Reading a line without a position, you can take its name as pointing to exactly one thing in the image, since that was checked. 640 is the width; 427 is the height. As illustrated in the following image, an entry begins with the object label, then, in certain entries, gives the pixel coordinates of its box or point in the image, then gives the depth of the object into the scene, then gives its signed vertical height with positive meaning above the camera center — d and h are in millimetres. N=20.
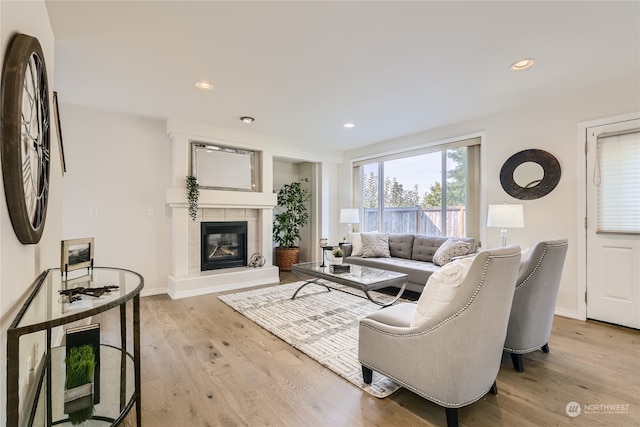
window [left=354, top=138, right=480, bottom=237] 4117 +361
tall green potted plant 5793 -203
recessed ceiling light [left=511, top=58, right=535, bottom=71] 2471 +1286
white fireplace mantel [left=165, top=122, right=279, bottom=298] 4062 -17
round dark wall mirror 3316 +445
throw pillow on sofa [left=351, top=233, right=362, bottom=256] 4676 -521
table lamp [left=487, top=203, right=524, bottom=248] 3219 -49
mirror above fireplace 4391 +741
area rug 2154 -1131
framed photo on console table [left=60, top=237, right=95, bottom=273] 1744 -247
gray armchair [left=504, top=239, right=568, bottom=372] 2045 -611
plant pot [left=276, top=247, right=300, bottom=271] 5762 -876
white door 2838 -122
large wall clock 1022 +322
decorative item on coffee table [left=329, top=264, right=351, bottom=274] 3492 -686
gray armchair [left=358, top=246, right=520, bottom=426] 1423 -680
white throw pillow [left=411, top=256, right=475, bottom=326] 1483 -406
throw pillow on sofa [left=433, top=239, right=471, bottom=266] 3758 -504
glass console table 900 -602
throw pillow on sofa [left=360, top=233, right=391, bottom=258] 4617 -524
